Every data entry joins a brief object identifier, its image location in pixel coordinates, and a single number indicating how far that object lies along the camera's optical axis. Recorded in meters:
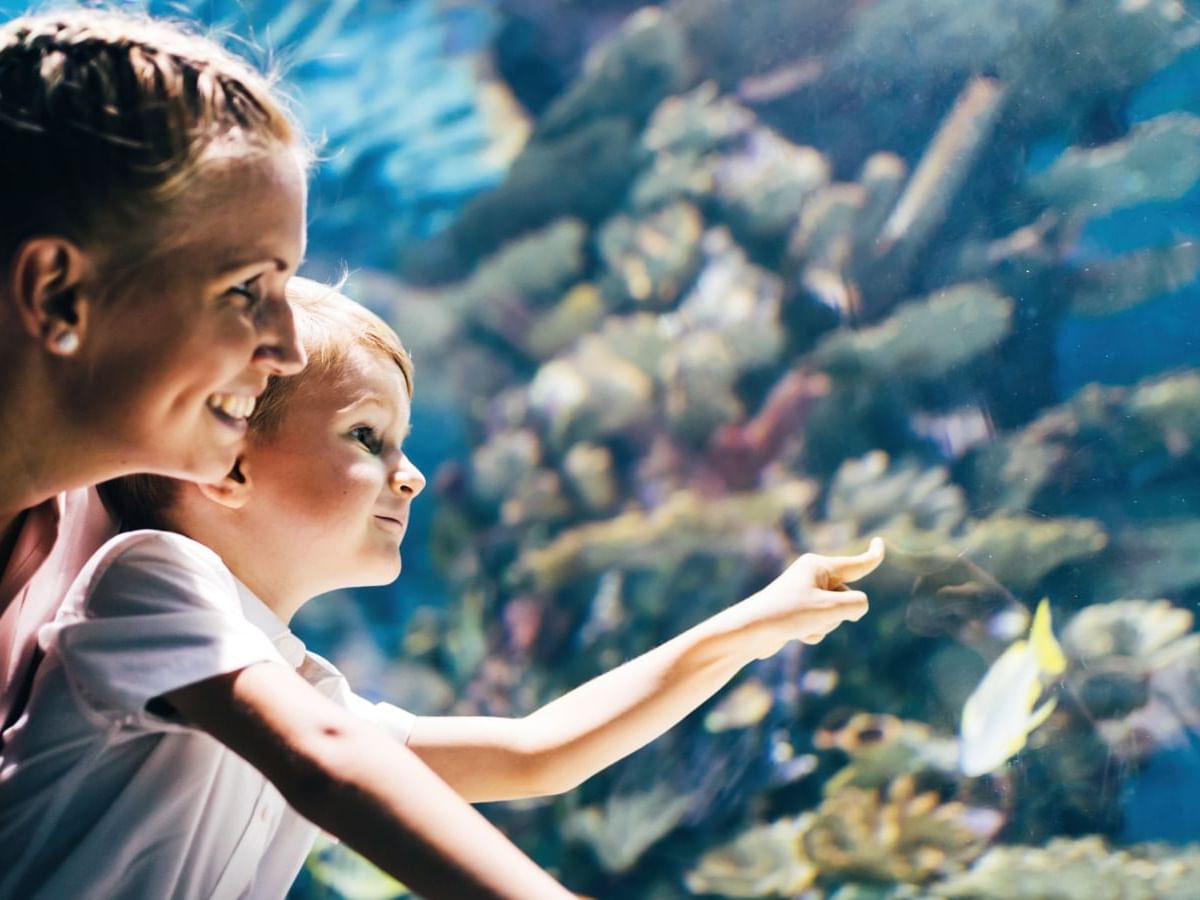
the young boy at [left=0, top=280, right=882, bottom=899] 0.50
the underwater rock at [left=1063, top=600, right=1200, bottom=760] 2.04
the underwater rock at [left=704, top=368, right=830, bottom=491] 2.49
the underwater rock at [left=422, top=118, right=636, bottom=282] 2.87
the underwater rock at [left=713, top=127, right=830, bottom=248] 2.53
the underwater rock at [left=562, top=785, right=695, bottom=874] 2.47
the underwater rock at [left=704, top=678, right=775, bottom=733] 2.43
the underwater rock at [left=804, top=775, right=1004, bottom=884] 2.19
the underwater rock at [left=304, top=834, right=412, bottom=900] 2.68
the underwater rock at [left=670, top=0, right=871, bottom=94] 2.47
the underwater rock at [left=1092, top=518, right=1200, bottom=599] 2.05
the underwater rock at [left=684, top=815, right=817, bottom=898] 2.39
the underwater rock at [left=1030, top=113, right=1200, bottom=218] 2.10
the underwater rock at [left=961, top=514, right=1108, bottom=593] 2.11
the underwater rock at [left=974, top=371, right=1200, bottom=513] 2.08
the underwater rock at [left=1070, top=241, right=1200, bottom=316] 2.07
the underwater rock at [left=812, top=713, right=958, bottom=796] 2.22
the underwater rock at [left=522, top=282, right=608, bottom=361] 2.80
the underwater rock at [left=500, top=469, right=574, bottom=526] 2.75
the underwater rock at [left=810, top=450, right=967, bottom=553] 2.29
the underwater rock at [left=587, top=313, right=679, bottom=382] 2.70
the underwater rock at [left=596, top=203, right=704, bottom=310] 2.74
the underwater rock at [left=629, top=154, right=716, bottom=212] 2.74
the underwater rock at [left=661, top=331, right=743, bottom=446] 2.61
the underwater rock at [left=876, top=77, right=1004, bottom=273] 2.25
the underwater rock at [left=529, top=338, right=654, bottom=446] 2.71
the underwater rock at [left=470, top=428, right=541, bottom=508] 2.79
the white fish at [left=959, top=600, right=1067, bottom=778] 2.13
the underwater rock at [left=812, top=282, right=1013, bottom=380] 2.22
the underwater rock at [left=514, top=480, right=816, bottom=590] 2.51
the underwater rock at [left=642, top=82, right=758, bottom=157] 2.65
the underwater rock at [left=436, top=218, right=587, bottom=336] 2.87
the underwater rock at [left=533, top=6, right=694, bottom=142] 2.75
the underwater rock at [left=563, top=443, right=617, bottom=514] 2.71
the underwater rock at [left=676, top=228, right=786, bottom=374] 2.57
